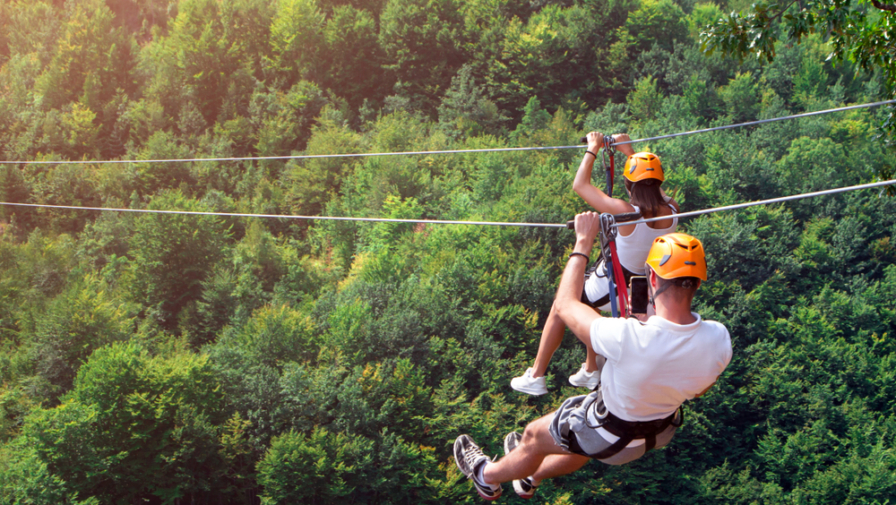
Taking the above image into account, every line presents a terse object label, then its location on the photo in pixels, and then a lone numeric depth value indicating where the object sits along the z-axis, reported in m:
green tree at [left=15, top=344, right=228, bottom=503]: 26.05
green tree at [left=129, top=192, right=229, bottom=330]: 39.94
